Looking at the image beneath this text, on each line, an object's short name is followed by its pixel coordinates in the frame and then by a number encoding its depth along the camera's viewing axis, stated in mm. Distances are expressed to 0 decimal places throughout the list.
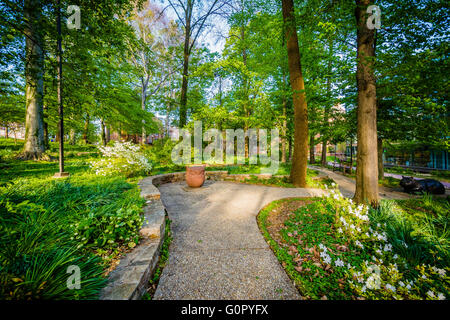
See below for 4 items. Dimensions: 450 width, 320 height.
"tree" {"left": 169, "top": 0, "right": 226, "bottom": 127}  10125
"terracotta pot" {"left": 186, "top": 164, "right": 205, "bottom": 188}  6137
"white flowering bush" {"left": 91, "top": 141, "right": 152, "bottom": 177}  5793
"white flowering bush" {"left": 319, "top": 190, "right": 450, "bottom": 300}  1644
